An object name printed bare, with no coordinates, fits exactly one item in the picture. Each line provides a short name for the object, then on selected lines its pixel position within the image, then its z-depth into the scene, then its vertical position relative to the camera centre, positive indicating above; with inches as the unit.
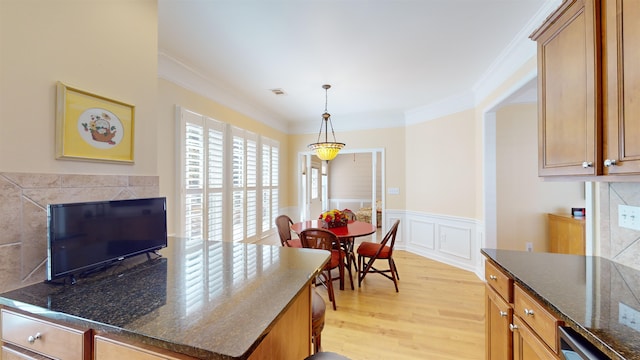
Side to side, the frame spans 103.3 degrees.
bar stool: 54.1 -29.6
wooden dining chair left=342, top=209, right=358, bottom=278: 129.7 -35.7
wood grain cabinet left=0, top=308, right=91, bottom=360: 32.8 -21.6
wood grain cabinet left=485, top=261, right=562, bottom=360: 39.1 -25.6
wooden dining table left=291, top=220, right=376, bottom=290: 119.6 -24.2
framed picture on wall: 47.9 +11.7
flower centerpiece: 134.2 -19.7
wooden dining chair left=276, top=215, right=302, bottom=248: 131.1 -27.2
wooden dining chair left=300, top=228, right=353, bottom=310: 104.5 -24.5
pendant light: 143.8 +19.7
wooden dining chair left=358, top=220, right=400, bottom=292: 119.5 -34.5
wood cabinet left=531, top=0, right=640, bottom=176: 38.8 +16.9
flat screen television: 41.1 -9.5
